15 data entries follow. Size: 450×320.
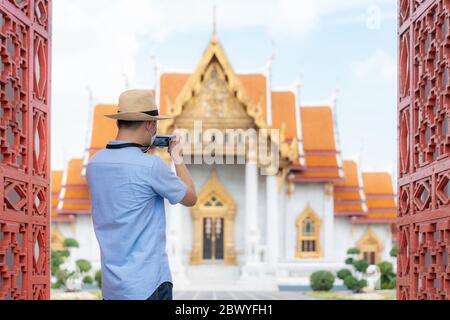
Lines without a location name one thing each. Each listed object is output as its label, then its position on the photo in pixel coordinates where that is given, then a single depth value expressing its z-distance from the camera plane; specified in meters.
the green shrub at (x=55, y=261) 24.42
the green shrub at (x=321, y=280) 24.62
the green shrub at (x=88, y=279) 23.95
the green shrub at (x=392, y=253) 26.66
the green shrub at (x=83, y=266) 24.17
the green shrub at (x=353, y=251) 26.44
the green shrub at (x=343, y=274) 24.41
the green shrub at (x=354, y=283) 23.75
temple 25.73
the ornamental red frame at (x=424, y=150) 6.89
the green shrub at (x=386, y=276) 25.86
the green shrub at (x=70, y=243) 26.16
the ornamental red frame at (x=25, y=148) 7.12
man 4.18
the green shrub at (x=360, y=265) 24.78
